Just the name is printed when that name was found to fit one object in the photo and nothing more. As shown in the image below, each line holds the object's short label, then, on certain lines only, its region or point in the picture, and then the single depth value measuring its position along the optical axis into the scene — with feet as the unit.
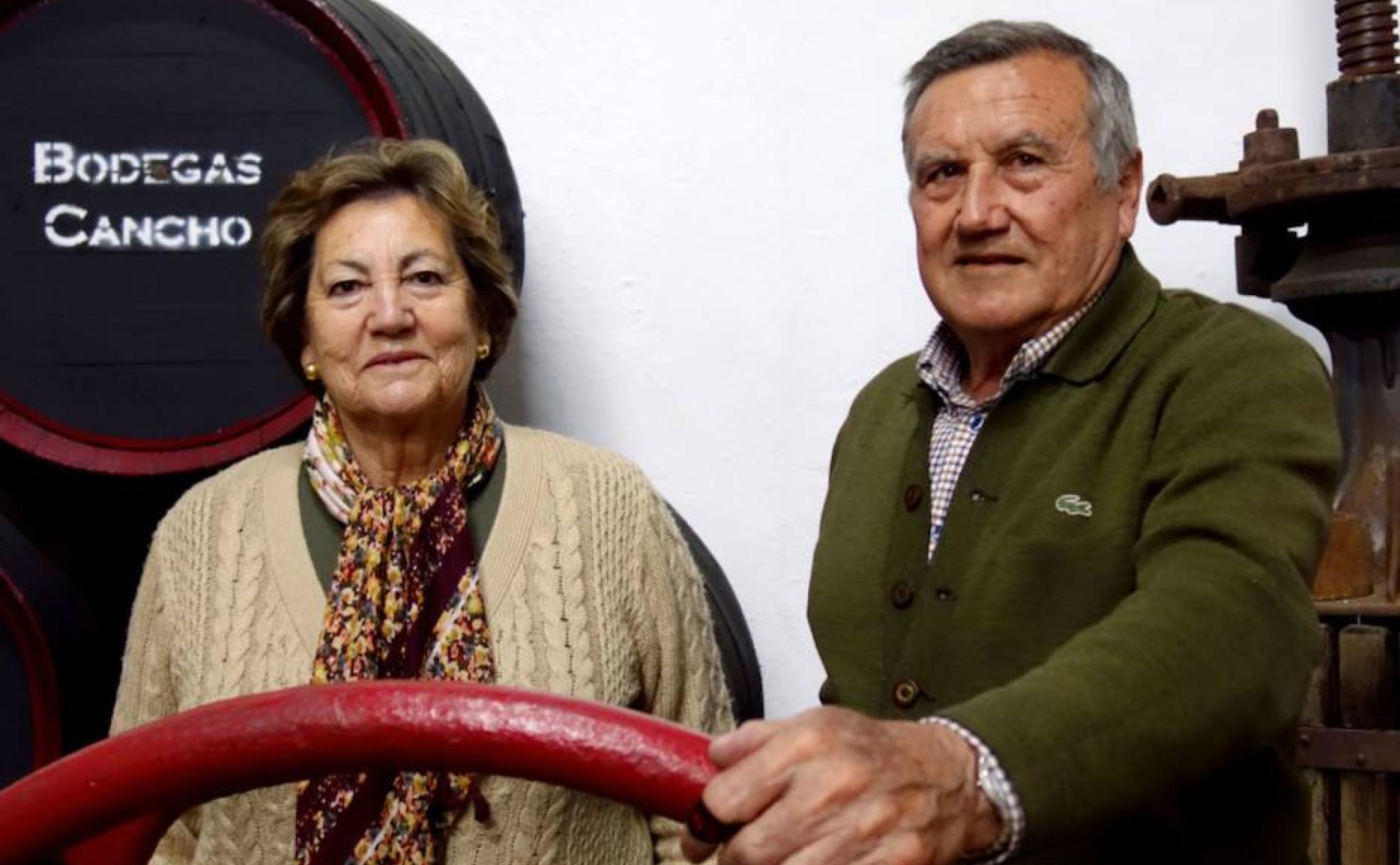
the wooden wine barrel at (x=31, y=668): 7.33
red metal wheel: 2.42
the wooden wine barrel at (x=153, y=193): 7.72
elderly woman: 6.23
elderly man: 2.71
